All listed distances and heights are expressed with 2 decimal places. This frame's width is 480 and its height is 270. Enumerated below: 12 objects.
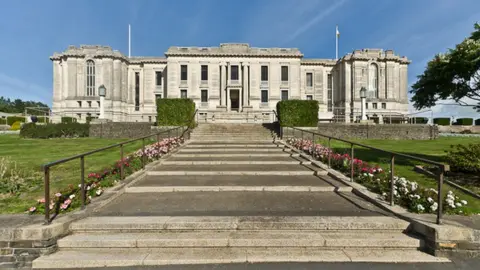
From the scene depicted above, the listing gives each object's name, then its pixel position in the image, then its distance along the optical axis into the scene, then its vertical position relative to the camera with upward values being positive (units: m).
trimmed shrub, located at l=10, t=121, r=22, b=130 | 28.48 +1.07
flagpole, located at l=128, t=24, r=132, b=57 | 48.94 +20.09
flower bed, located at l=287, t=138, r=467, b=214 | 4.39 -1.21
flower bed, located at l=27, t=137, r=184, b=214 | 4.50 -1.25
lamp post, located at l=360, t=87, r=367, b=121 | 21.17 +3.69
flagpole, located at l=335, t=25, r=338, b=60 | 51.12 +20.15
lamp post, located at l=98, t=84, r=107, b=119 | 20.53 +3.59
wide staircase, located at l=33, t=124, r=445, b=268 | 3.39 -1.61
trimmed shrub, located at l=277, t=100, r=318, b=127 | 16.09 +1.54
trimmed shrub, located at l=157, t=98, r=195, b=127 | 15.99 +1.45
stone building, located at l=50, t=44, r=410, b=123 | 41.19 +10.70
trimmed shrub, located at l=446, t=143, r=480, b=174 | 7.10 -0.79
